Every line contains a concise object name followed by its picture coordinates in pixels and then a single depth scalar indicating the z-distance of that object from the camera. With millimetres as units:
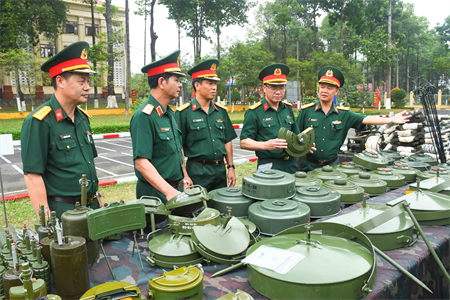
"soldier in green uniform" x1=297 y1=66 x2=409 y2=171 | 3938
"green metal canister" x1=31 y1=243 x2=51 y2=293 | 1376
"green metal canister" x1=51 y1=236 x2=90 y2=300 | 1339
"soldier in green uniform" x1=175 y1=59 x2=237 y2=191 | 3441
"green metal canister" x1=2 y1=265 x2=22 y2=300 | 1224
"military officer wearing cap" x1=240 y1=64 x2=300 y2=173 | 3723
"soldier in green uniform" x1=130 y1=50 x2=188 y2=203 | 2535
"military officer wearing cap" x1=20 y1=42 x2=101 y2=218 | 2096
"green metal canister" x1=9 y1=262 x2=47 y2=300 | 1054
